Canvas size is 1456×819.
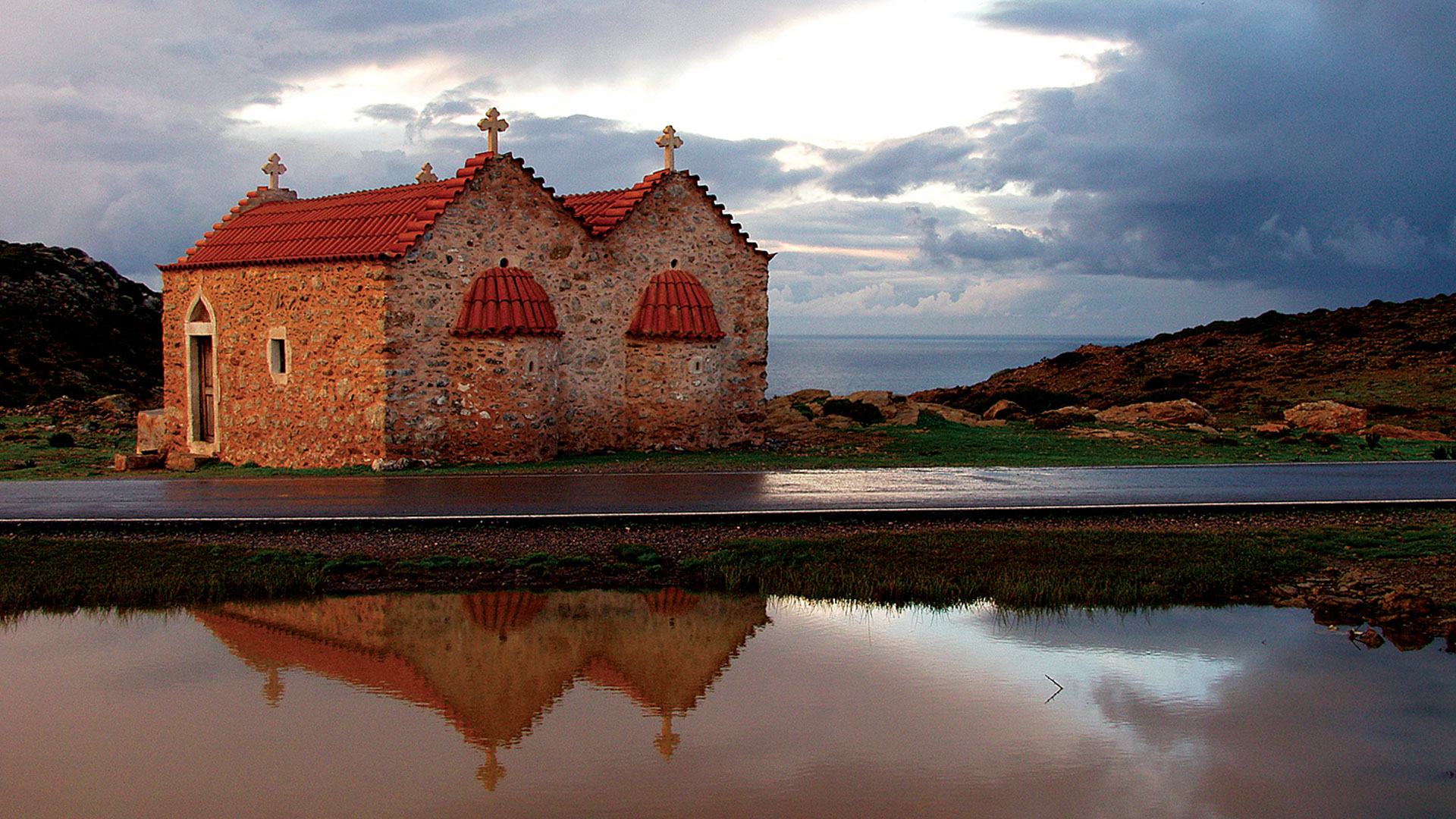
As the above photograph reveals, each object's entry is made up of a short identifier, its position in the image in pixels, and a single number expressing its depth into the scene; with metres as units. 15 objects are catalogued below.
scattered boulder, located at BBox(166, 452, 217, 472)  21.38
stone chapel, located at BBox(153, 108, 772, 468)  19.75
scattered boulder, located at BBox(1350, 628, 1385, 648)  9.73
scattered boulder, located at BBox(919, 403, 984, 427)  29.55
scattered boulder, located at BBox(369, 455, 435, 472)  19.22
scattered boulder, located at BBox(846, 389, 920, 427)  28.64
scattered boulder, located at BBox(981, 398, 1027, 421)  31.22
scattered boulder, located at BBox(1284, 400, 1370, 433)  26.72
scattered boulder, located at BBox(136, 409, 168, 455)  23.91
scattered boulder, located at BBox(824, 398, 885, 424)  28.55
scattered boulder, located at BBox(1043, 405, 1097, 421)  28.88
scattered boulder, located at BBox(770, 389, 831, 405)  34.19
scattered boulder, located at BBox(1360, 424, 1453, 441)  25.47
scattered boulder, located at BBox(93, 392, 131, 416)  36.09
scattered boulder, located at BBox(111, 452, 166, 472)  20.84
